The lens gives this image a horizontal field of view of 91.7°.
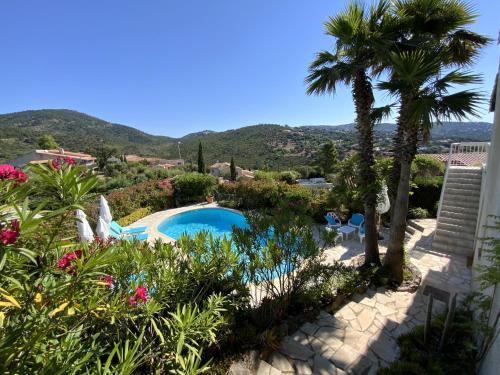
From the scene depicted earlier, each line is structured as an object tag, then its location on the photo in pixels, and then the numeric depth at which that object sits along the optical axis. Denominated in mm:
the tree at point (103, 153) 45903
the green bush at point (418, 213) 11195
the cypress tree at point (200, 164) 27878
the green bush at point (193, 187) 17641
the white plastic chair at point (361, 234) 9616
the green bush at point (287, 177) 29208
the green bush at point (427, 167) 11773
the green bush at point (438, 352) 3427
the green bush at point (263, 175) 25008
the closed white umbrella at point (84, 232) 7300
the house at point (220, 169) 48328
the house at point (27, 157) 43622
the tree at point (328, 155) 38594
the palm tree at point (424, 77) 4238
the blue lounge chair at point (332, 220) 10741
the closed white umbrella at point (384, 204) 7522
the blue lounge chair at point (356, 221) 10338
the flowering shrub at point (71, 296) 1790
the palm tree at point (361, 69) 5121
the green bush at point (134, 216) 13678
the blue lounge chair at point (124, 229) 10964
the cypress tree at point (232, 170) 33656
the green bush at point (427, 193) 11281
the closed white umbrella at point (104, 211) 9374
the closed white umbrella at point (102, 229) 8453
